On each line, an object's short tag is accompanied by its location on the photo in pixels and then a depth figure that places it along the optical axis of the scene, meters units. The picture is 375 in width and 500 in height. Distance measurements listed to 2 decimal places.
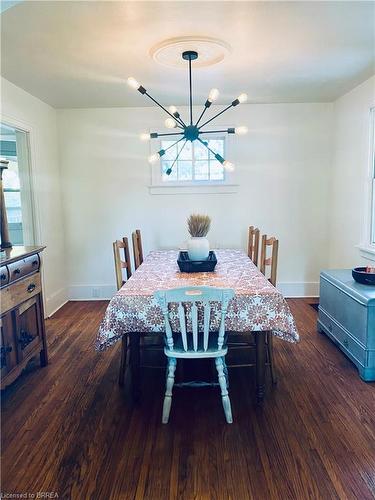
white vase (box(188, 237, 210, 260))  2.97
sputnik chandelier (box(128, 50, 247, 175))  2.62
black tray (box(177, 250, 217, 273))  2.93
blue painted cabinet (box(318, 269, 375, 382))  2.63
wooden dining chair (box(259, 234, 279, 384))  2.71
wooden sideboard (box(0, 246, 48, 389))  2.43
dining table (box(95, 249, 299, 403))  2.25
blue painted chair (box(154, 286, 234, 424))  2.02
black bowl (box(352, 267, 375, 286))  2.92
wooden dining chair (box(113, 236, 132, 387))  2.66
